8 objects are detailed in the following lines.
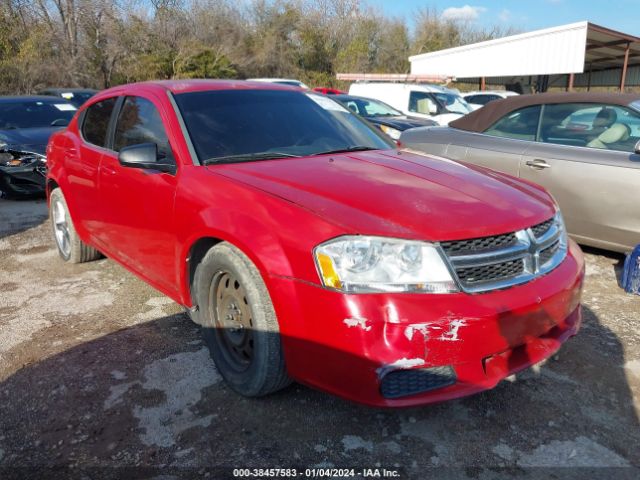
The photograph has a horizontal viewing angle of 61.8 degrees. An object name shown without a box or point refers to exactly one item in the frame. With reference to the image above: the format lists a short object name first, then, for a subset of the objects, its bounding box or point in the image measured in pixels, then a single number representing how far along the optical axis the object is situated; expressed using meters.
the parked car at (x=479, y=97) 20.36
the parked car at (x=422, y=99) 13.09
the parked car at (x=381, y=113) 10.42
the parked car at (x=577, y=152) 4.29
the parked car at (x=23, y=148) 7.38
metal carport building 22.61
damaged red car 2.13
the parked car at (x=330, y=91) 16.06
